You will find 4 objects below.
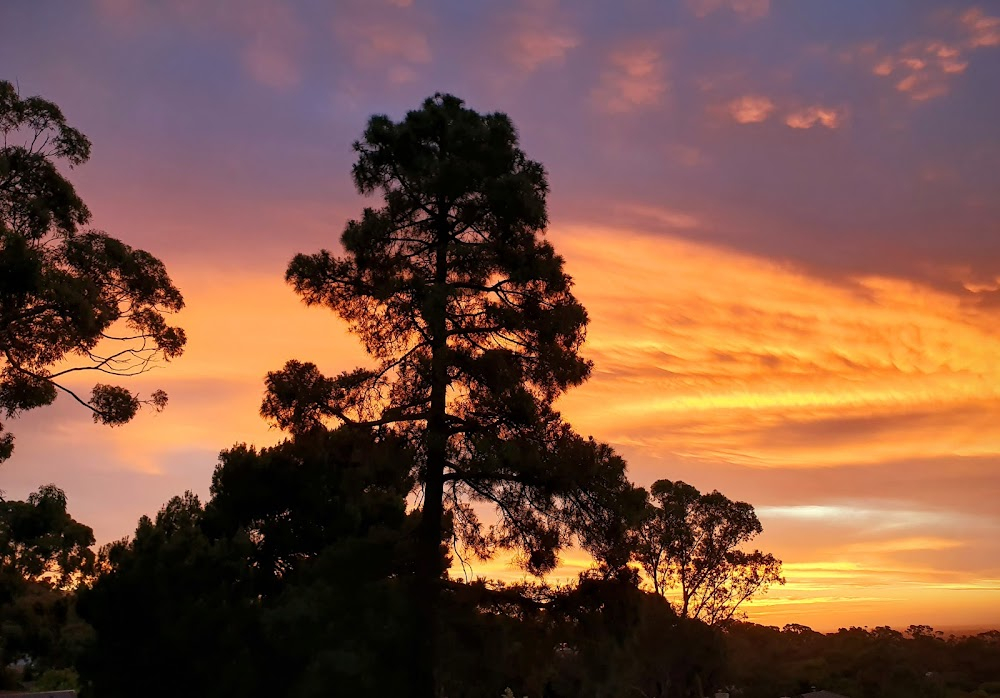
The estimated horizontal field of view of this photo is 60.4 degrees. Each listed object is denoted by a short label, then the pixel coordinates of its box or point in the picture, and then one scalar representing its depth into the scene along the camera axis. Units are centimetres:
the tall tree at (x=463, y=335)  1770
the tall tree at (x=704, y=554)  4266
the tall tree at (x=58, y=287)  1961
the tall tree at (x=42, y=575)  2923
